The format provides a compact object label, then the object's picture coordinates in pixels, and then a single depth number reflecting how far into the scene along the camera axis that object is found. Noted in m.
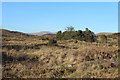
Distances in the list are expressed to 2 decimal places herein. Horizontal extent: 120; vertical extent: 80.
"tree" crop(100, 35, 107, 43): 28.35
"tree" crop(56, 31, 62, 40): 41.17
